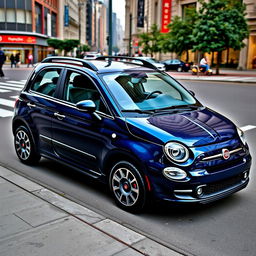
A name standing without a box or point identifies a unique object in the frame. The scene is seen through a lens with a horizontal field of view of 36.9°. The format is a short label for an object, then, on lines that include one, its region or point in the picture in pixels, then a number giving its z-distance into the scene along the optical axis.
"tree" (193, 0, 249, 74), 31.08
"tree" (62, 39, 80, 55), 66.25
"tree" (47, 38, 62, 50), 64.12
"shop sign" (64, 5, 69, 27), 87.94
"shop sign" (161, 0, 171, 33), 55.84
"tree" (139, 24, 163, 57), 55.53
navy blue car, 4.07
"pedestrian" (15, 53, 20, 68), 44.15
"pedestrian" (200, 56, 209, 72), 32.91
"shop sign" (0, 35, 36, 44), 57.34
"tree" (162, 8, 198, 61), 37.78
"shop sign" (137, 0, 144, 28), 74.44
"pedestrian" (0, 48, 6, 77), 23.61
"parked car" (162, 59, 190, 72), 41.97
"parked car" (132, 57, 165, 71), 37.28
